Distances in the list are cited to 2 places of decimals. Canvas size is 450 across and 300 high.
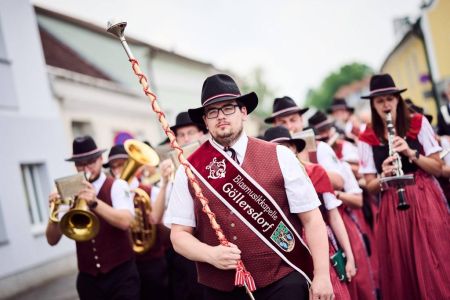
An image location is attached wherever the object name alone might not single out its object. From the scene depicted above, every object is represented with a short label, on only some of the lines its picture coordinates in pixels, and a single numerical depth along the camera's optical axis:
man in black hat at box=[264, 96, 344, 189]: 5.38
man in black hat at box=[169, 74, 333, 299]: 3.24
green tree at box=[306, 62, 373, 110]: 98.00
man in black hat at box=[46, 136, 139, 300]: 5.33
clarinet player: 4.65
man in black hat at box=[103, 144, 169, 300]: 6.85
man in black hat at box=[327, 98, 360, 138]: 9.99
